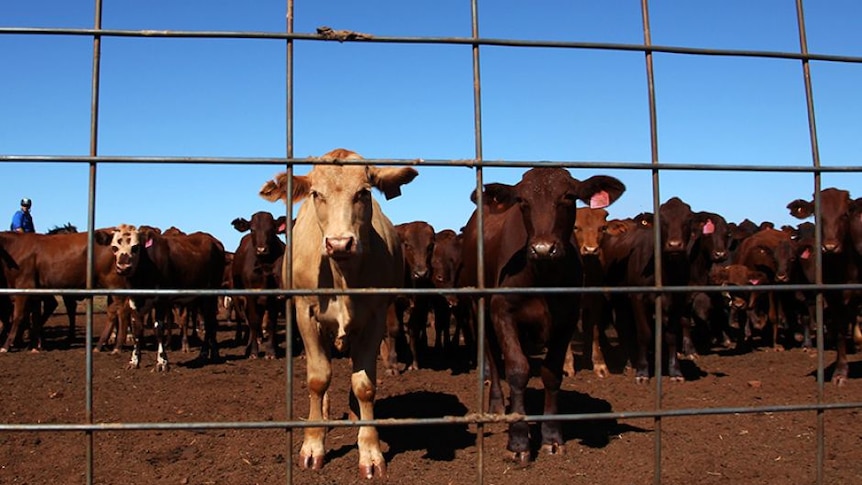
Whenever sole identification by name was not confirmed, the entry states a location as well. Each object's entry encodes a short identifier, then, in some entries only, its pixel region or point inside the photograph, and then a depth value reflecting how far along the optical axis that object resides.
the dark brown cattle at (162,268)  11.02
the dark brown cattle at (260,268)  12.20
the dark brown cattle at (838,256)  9.05
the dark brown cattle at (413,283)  10.81
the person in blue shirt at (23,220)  17.27
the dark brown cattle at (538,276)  5.70
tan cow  5.00
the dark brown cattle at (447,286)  12.15
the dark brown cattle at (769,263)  13.48
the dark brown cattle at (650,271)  9.60
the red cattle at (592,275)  10.29
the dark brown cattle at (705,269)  11.21
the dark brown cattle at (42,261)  14.35
